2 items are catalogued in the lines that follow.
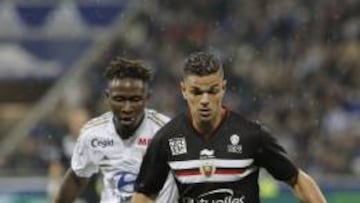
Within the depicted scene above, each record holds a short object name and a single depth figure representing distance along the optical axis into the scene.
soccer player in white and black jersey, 14.37
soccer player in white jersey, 16.59
